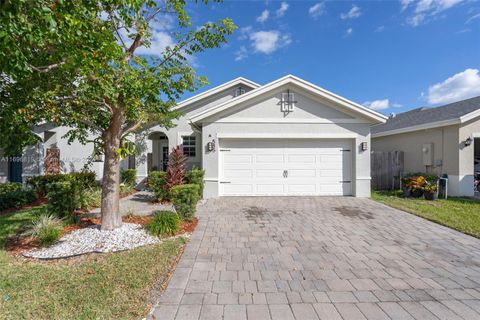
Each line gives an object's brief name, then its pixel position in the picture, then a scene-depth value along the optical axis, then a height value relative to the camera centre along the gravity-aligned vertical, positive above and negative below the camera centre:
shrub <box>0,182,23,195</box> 8.80 -1.00
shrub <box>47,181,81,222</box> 6.19 -1.02
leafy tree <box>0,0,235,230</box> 2.98 +1.52
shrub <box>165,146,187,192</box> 9.20 -0.34
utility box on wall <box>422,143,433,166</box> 11.69 +0.40
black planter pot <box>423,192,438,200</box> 9.81 -1.36
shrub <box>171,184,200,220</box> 6.29 -1.02
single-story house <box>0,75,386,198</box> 9.94 +0.80
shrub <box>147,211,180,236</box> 5.40 -1.45
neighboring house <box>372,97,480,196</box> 10.45 +1.06
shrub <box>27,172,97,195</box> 9.38 -0.75
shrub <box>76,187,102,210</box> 7.50 -1.25
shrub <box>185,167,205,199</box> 9.38 -0.62
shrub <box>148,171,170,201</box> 9.28 -0.96
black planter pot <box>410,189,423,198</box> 10.12 -1.30
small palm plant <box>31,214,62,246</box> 4.91 -1.46
